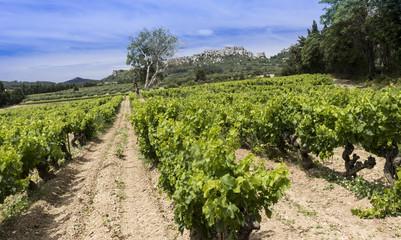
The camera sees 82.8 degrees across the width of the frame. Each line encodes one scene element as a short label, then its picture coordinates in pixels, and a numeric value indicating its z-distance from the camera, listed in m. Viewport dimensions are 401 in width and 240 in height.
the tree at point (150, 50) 45.75
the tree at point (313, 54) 45.81
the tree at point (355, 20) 25.17
